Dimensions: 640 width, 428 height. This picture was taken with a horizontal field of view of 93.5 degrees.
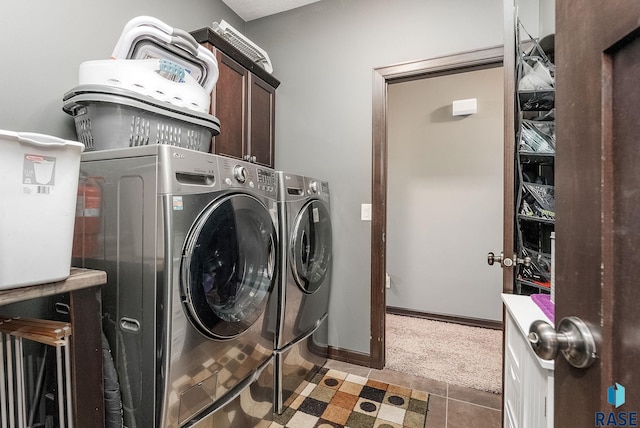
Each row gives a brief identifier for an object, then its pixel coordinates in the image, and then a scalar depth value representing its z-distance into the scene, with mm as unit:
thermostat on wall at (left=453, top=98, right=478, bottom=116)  2900
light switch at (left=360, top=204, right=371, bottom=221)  2223
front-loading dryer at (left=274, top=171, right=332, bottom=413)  1675
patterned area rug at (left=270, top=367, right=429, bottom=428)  1604
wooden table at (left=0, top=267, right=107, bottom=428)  851
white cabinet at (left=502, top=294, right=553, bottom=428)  767
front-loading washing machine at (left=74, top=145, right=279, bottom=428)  1023
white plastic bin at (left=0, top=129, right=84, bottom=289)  681
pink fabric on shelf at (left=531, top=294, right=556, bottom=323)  981
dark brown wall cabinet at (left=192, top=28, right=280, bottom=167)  1868
